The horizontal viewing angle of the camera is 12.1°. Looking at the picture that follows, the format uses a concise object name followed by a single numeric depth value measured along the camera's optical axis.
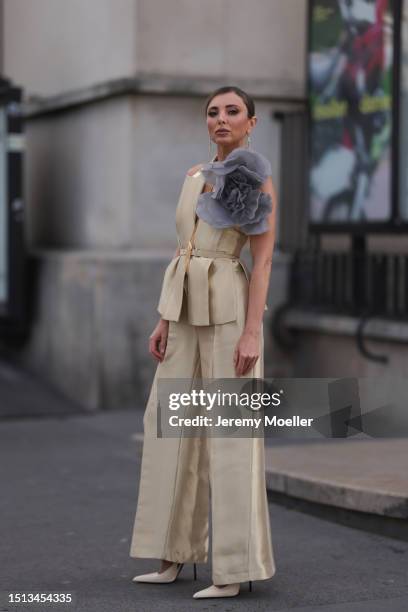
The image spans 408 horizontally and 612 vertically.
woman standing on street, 7.13
